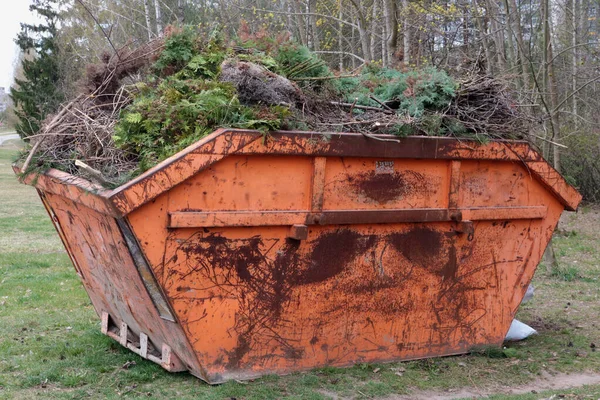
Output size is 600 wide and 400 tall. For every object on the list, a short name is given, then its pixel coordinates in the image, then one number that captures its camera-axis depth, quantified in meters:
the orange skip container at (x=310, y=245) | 4.80
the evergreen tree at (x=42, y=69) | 33.38
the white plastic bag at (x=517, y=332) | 6.67
